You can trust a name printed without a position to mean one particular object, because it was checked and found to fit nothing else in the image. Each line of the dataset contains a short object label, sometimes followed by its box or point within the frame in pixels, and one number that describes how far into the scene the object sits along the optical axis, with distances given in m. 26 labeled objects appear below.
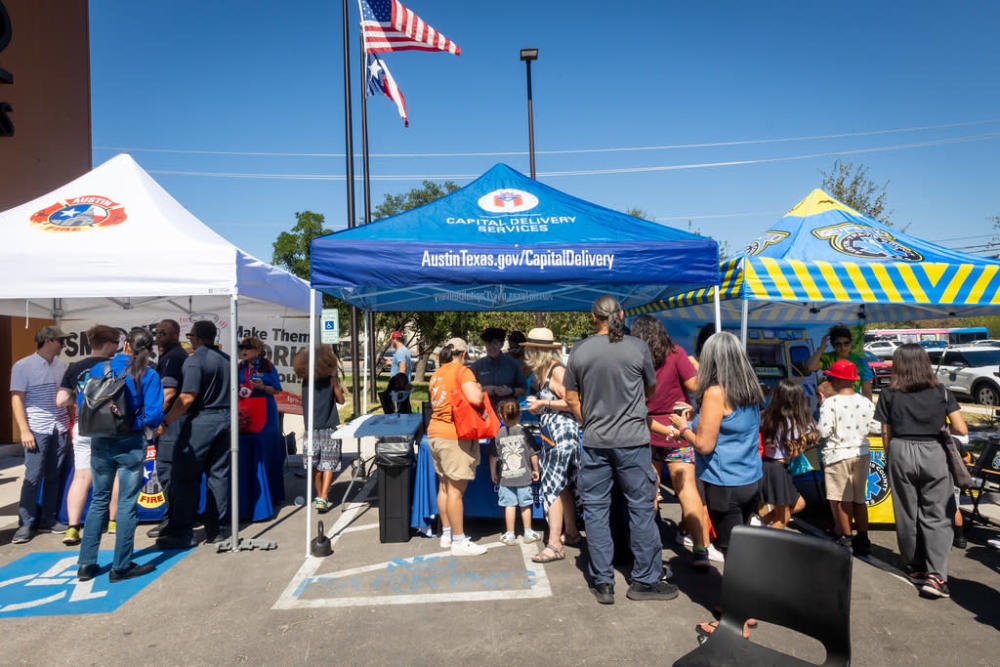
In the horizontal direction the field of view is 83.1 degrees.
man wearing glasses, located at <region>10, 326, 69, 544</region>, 5.18
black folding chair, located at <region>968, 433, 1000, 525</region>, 4.93
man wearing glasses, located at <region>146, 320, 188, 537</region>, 4.70
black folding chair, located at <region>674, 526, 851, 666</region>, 2.10
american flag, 9.05
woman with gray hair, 3.30
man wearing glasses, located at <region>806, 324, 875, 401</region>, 5.37
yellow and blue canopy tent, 5.05
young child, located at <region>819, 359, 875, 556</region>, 4.40
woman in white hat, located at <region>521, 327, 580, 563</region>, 4.36
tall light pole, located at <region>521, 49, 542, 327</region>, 13.65
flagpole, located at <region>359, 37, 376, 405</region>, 12.30
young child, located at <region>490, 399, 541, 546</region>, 4.63
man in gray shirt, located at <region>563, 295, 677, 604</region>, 3.62
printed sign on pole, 9.58
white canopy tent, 4.72
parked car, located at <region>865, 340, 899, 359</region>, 26.27
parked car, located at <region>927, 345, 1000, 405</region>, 15.13
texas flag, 10.27
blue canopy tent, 4.65
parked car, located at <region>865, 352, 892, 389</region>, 17.59
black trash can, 4.91
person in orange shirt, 4.44
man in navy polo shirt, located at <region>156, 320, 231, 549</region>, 4.73
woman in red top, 4.17
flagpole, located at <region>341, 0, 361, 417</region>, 10.66
